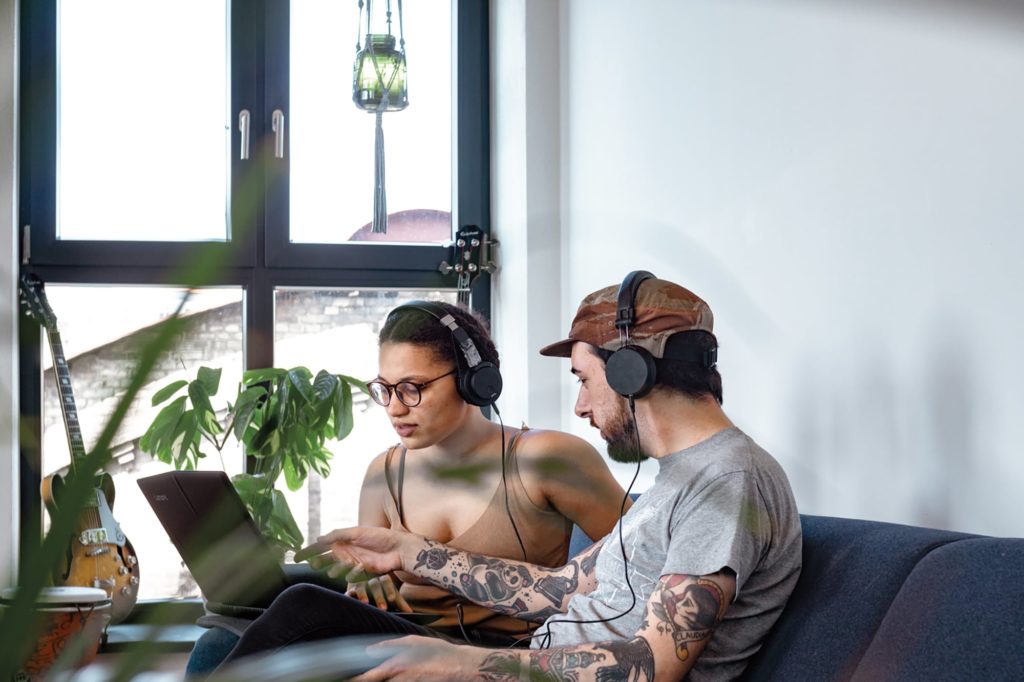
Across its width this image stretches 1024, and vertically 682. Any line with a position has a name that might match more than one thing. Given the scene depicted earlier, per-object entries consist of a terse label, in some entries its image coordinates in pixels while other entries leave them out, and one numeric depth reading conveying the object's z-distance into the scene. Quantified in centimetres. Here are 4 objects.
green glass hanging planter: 393
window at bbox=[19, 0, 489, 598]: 389
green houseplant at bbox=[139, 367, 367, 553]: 346
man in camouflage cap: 142
